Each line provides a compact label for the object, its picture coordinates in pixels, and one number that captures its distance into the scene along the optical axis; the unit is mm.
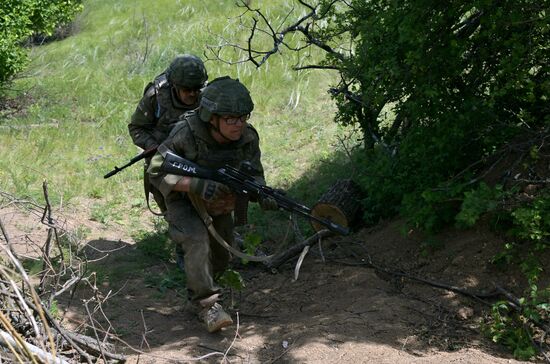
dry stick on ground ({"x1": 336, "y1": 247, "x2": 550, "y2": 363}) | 4348
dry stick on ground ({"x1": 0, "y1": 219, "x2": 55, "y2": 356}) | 2473
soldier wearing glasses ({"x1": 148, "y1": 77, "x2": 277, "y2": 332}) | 4758
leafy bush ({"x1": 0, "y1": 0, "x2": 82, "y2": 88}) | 11906
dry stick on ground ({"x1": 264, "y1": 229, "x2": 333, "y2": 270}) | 6168
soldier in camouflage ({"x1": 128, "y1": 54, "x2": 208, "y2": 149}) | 5934
